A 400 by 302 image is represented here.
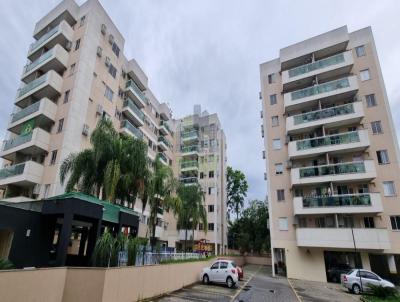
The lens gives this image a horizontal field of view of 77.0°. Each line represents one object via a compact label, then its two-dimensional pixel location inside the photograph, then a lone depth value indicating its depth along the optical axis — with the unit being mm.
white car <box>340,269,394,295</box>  17498
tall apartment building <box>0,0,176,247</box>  23484
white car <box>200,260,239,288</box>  17370
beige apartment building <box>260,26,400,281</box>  23453
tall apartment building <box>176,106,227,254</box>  42281
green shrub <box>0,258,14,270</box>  8060
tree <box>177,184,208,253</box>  29822
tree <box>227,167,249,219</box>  54969
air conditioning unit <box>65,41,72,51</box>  27578
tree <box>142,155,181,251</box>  19534
